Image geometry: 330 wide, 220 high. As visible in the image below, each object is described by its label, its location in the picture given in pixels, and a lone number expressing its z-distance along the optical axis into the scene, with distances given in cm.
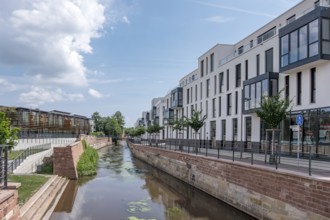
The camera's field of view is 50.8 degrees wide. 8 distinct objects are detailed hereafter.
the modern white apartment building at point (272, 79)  2119
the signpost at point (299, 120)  1758
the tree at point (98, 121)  14712
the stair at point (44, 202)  1311
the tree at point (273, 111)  1866
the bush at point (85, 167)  2971
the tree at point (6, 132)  1903
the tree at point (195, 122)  3406
